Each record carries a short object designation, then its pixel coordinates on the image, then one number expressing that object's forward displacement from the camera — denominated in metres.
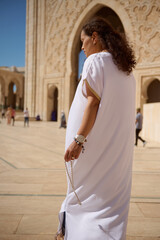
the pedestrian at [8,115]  14.67
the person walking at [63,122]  13.12
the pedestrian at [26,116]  13.60
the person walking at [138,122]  6.87
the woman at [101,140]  1.27
